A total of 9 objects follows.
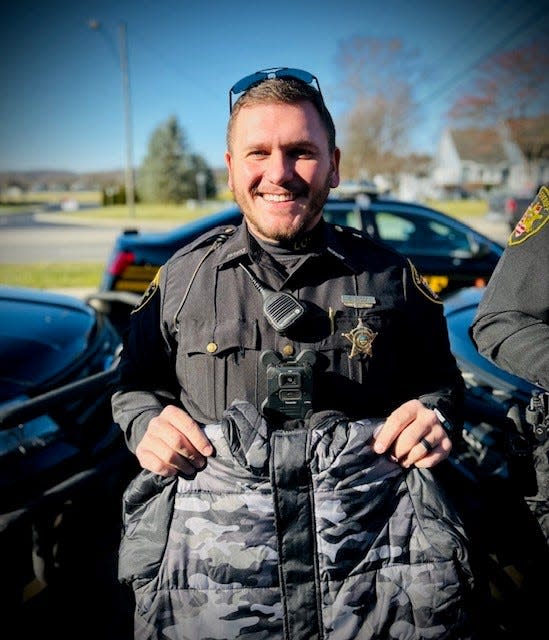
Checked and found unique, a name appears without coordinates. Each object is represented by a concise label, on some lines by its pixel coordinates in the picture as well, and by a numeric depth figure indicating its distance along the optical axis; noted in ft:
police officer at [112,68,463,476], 4.33
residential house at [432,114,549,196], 110.83
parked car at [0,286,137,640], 6.24
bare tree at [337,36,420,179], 101.32
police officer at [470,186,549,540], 4.63
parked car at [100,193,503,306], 16.71
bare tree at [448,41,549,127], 95.20
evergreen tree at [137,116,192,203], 174.29
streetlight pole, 81.00
